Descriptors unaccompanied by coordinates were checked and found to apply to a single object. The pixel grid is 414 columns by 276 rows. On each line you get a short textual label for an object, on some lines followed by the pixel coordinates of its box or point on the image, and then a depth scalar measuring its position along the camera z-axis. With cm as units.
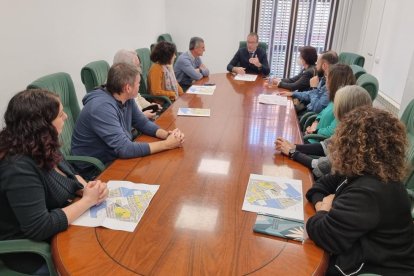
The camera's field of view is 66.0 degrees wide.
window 544
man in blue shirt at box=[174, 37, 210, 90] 381
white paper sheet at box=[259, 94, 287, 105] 282
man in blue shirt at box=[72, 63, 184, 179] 172
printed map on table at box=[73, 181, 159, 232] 114
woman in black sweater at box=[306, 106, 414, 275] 101
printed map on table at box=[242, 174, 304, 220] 124
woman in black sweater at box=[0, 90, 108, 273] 104
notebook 110
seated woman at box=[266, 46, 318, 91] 344
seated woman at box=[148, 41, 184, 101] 316
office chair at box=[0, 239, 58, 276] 104
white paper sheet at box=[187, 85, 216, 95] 309
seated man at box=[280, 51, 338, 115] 288
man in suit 427
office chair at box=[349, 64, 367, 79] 275
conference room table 96
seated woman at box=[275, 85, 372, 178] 165
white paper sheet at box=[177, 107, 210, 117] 239
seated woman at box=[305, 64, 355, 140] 232
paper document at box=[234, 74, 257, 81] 382
